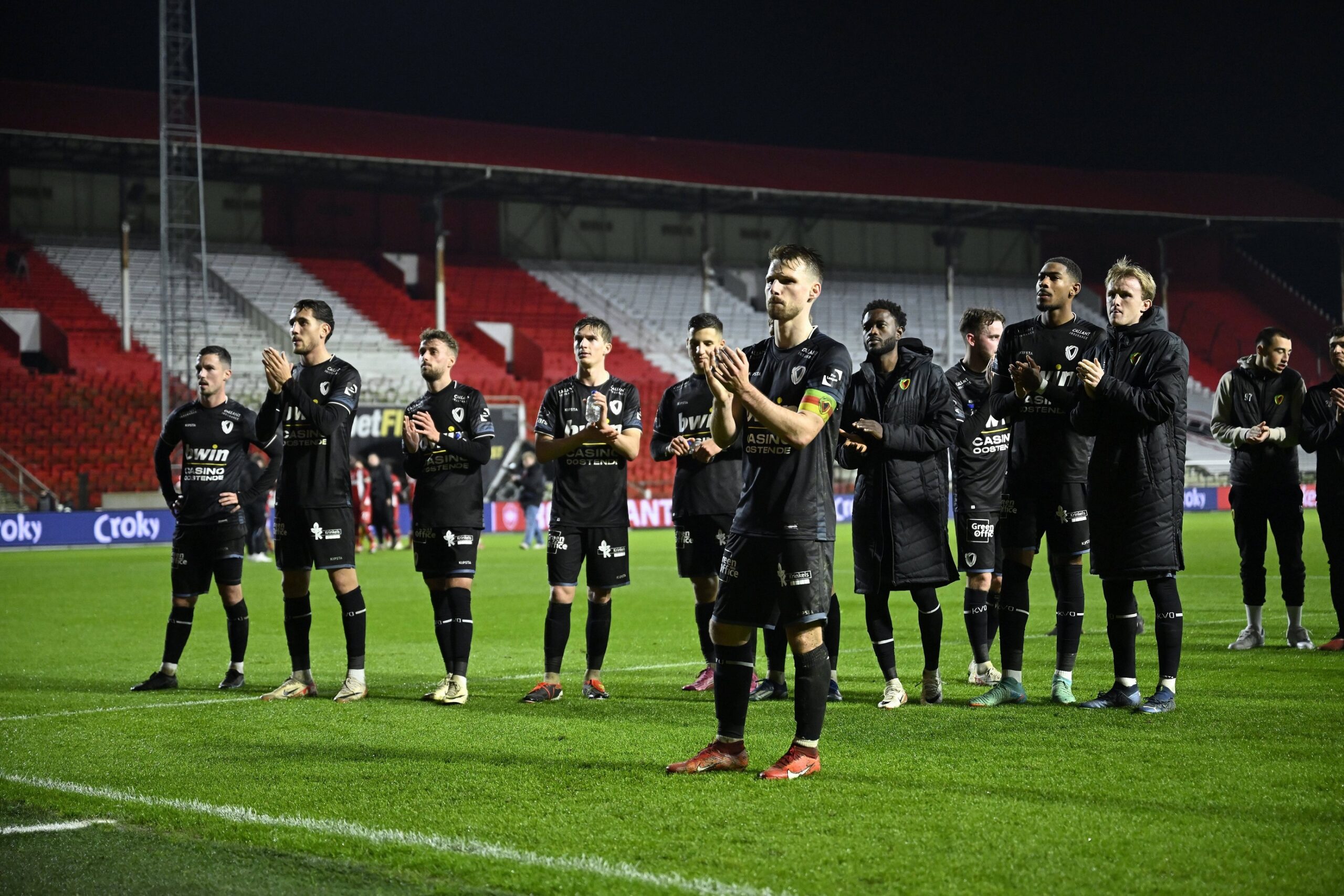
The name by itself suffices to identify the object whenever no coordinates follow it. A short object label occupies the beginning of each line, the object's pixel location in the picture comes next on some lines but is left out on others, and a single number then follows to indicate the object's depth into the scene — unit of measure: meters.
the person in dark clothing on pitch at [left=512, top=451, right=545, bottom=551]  25.95
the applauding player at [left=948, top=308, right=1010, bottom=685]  8.24
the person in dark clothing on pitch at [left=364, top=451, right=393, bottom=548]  24.64
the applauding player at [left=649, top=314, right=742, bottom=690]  8.36
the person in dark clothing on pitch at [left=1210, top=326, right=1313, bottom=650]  9.84
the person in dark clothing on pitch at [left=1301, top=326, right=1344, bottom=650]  9.85
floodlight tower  29.56
